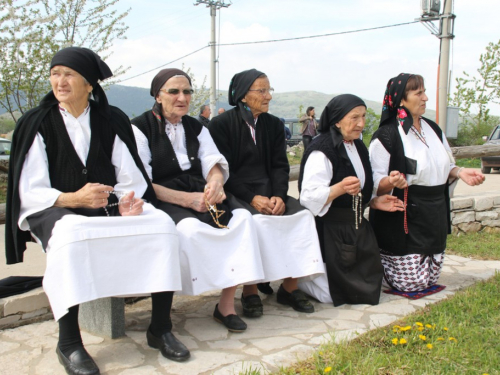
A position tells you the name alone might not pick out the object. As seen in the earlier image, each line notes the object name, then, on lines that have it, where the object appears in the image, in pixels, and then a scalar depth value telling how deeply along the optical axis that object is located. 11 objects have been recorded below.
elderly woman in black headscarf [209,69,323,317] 3.88
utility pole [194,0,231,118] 23.09
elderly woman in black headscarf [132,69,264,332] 3.42
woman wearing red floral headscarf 4.32
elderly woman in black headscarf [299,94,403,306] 4.09
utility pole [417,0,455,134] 11.22
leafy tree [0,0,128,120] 10.85
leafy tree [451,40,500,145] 24.80
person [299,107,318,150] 14.25
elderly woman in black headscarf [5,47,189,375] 2.84
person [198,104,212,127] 11.62
